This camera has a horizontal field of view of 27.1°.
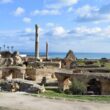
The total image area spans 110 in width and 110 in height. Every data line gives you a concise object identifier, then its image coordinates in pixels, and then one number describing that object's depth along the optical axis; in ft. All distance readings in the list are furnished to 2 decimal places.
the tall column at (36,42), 134.40
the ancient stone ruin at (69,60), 127.17
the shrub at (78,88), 67.06
